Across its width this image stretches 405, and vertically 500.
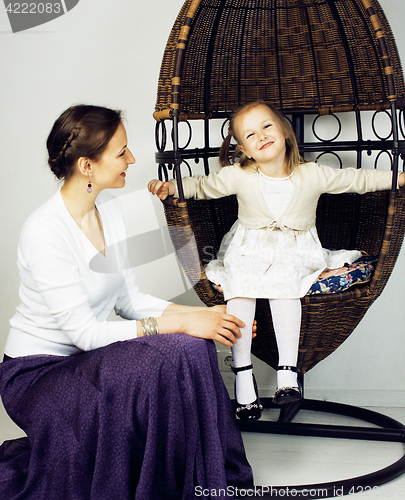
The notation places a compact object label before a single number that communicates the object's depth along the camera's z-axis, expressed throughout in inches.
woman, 52.1
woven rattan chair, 67.8
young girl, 62.0
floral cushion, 63.5
